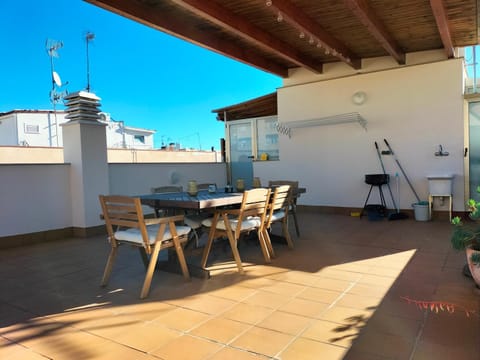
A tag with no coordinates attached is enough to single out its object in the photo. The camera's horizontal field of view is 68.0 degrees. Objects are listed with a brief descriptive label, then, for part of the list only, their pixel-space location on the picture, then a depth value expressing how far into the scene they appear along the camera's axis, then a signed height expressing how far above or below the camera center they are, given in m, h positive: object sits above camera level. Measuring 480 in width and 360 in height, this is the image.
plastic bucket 6.00 -0.91
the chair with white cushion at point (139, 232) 2.79 -0.55
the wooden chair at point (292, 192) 4.41 -0.37
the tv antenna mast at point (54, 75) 9.86 +2.96
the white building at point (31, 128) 14.47 +1.82
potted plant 2.65 -0.64
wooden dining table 3.16 -0.34
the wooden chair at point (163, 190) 4.03 -0.30
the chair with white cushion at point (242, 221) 3.31 -0.55
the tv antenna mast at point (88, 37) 9.57 +3.58
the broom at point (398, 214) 6.26 -0.99
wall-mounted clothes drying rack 6.78 +0.80
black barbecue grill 6.37 -0.45
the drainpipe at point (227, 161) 8.85 +0.10
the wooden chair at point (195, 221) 3.79 -0.59
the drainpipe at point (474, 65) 6.22 +1.65
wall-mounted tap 6.08 +0.10
